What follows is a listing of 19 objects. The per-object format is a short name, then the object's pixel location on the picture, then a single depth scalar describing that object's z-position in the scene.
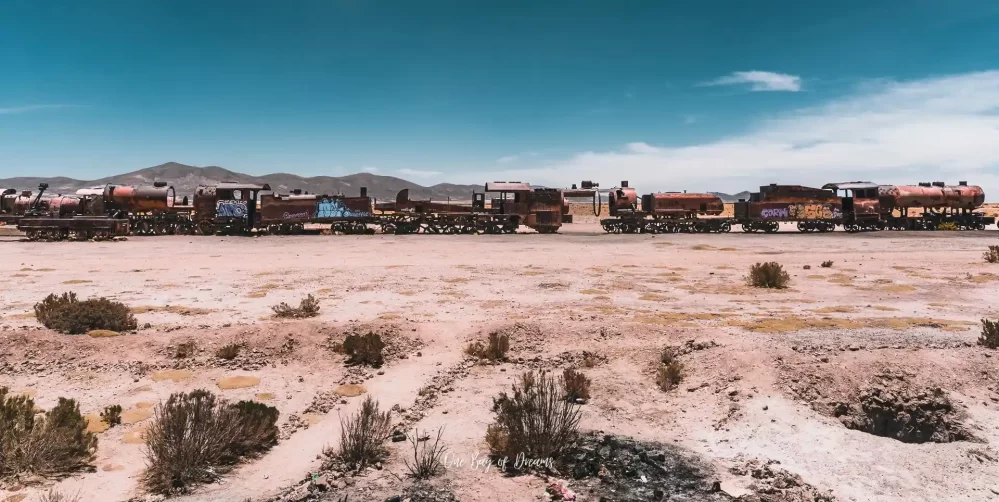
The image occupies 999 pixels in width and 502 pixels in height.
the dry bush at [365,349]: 8.70
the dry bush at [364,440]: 5.68
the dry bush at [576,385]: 7.51
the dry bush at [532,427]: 5.76
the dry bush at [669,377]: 7.83
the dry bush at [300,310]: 11.02
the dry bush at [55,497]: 4.68
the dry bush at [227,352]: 8.62
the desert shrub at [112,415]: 6.49
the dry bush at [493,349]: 8.93
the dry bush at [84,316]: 9.40
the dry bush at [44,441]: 5.30
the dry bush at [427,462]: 5.45
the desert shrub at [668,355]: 8.50
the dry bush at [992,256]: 20.36
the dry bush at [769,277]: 15.18
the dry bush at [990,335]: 8.49
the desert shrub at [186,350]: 8.62
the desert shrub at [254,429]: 5.95
